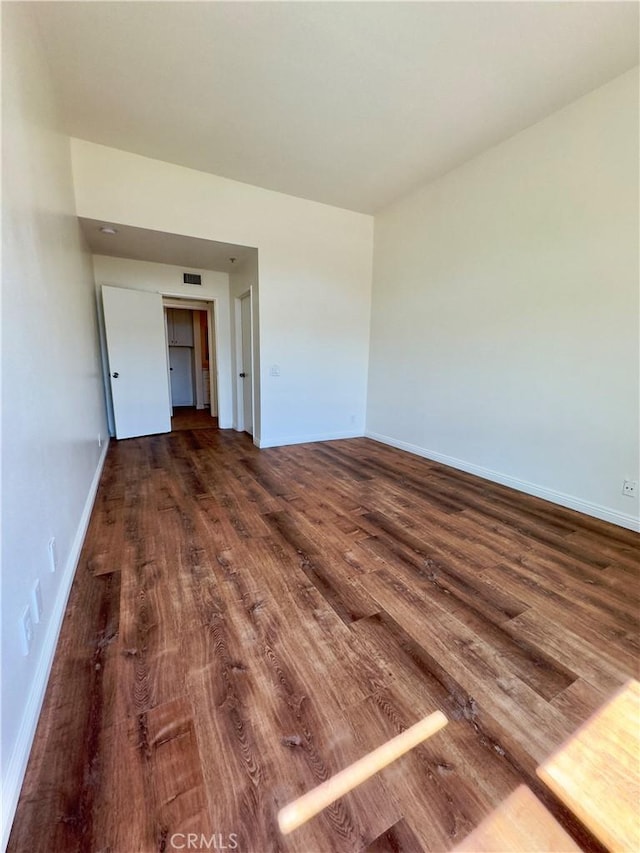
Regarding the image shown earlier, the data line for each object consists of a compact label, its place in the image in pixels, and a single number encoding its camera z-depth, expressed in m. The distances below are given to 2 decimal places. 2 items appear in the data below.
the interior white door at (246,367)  4.79
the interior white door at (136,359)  4.69
